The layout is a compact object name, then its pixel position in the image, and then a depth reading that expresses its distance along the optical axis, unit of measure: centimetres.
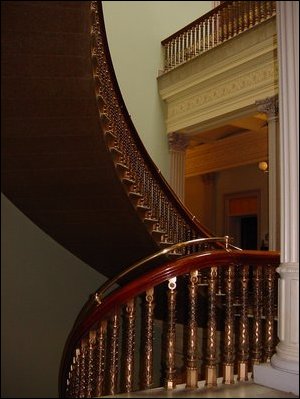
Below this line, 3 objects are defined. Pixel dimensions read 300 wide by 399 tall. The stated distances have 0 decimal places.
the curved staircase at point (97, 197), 300
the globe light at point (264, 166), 921
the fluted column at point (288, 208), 247
